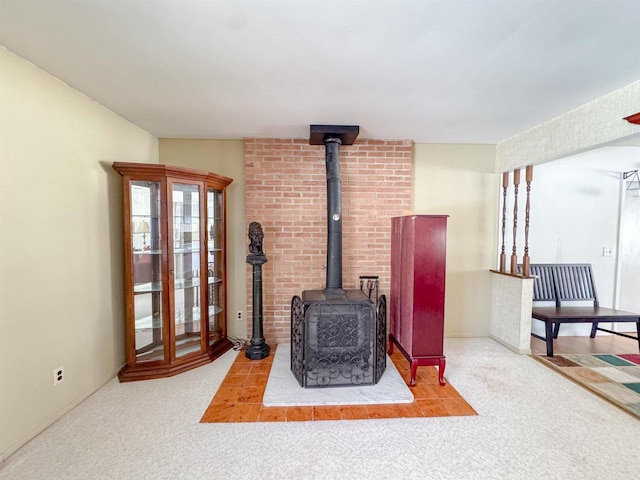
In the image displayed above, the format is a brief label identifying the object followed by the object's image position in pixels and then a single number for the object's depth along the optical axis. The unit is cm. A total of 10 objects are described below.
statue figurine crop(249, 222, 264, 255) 284
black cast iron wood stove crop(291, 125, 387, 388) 241
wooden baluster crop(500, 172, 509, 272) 337
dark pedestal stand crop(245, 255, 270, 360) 291
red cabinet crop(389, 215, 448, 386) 235
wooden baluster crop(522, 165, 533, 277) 303
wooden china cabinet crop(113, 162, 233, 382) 250
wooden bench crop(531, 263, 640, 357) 343
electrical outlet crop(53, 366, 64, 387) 196
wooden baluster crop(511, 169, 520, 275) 318
